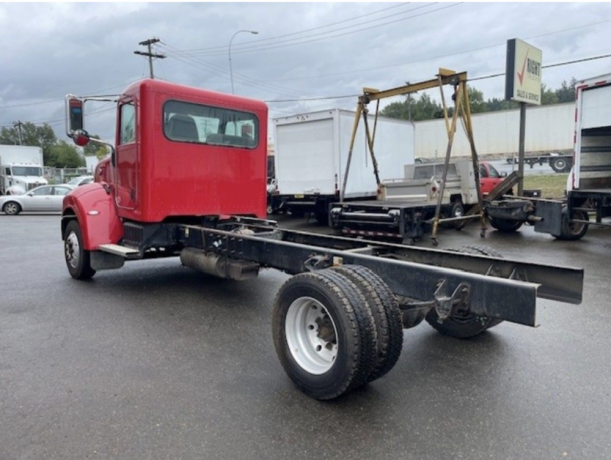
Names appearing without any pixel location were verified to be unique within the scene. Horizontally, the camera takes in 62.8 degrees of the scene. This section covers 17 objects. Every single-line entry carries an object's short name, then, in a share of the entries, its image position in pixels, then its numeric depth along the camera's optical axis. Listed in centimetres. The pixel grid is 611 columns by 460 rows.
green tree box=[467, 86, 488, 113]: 8481
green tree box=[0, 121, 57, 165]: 10258
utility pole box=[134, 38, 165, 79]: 3799
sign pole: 1407
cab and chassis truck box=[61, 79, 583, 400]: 327
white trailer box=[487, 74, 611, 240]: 988
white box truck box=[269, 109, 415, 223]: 1415
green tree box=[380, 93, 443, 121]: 8819
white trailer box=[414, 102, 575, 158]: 3331
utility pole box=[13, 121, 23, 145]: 8394
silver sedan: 2428
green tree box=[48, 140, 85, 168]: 9806
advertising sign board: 1536
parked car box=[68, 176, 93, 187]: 2937
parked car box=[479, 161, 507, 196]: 1744
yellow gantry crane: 1027
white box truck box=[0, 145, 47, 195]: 3203
